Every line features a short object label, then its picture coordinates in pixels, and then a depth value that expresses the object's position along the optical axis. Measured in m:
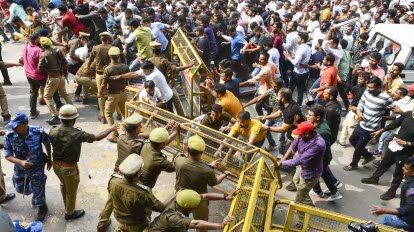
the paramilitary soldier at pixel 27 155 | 5.28
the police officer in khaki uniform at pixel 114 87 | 7.39
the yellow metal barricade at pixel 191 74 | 7.83
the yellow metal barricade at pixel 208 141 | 5.50
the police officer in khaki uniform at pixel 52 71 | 7.75
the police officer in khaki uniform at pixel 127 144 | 5.39
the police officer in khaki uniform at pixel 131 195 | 4.49
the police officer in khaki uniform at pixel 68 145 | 5.32
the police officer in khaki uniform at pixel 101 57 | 8.05
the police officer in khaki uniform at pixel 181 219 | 4.20
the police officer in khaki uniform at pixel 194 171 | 4.98
